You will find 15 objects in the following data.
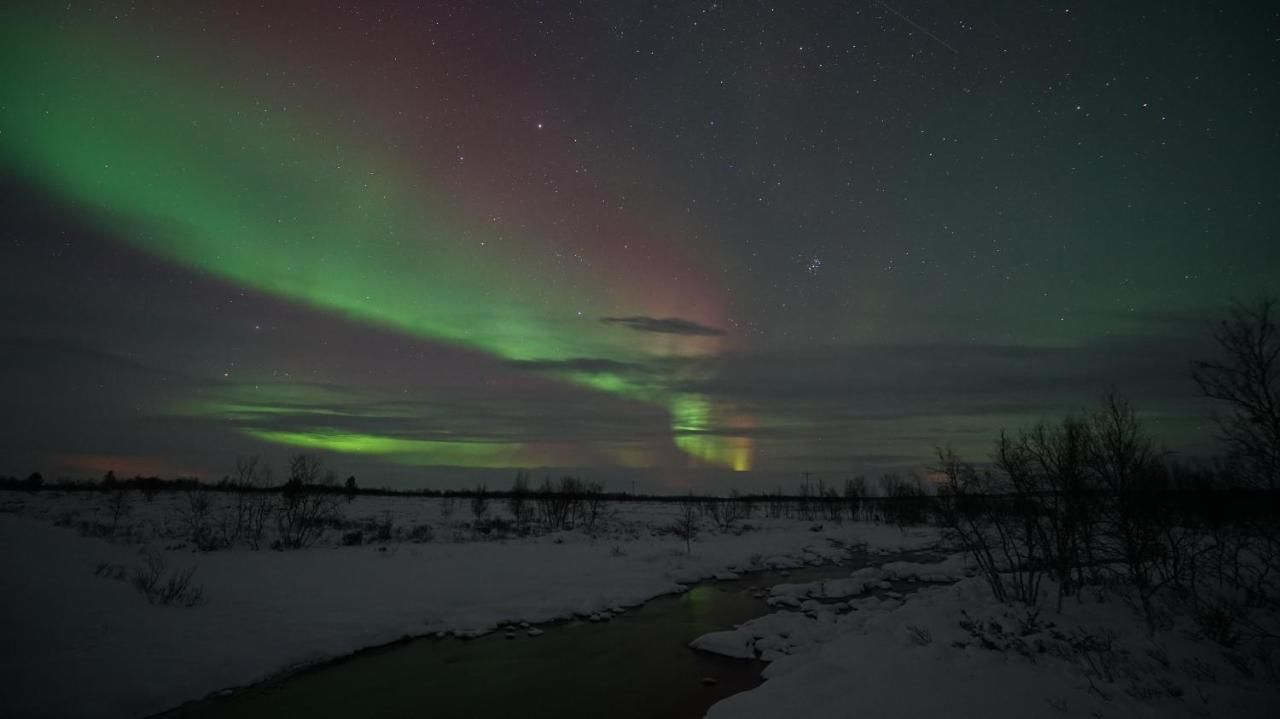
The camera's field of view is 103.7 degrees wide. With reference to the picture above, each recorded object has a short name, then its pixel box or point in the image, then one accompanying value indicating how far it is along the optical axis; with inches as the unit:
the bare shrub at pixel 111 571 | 612.8
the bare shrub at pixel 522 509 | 1862.6
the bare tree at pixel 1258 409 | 420.5
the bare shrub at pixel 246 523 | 1084.5
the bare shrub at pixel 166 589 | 558.3
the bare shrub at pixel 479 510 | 2095.0
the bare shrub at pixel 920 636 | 439.8
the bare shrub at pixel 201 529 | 1005.3
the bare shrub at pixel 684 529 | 1651.3
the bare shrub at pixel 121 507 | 1395.9
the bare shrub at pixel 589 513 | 1834.4
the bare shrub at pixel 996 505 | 543.5
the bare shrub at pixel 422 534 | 1283.2
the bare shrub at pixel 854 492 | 2966.0
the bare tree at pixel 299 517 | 1109.7
